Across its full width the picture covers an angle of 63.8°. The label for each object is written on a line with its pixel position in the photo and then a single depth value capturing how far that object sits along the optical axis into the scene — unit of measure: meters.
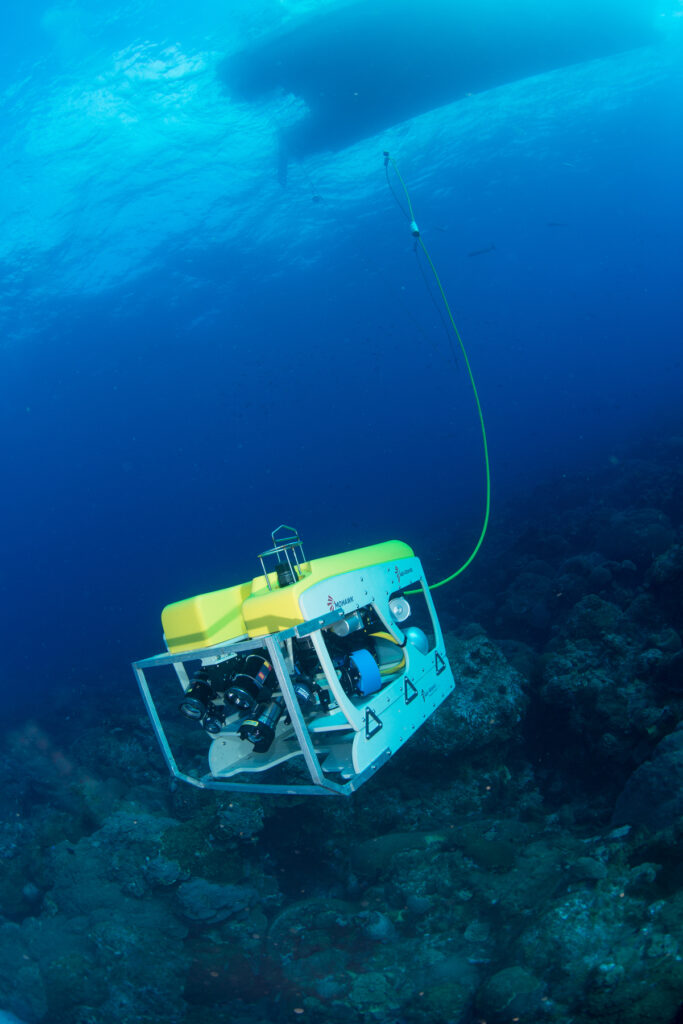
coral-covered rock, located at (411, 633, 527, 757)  6.81
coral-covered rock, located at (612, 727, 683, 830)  4.82
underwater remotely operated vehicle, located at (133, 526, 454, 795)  3.95
